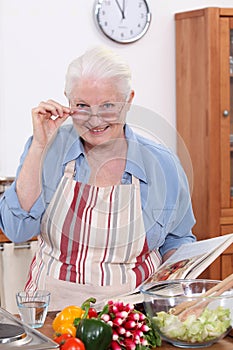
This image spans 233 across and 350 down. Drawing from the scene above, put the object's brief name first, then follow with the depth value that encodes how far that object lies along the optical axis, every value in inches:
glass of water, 89.6
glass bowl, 85.1
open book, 94.5
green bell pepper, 81.6
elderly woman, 102.4
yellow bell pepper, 84.4
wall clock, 160.1
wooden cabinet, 157.0
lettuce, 84.9
